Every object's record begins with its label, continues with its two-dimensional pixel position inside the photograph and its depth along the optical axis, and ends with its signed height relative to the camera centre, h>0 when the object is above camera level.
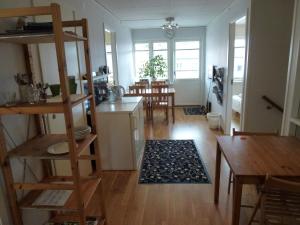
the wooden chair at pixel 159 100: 5.06 -0.76
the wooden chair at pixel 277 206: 1.44 -0.96
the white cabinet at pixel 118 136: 2.86 -0.89
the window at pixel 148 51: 6.78 +0.52
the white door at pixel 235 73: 3.94 -0.17
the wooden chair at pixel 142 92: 5.12 -0.55
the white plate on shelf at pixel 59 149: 1.34 -0.49
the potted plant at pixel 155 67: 6.75 +0.01
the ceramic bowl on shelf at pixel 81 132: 1.53 -0.44
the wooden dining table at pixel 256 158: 1.44 -0.70
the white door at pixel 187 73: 6.73 -0.19
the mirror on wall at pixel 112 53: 4.56 +0.32
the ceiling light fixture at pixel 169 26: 5.08 +1.03
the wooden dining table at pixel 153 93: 4.96 -0.58
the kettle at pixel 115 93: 3.56 -0.41
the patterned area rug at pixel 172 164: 2.75 -1.37
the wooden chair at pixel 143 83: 5.84 -0.41
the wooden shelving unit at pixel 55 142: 1.11 -0.50
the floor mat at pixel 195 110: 6.12 -1.27
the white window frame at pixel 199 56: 6.66 +0.37
